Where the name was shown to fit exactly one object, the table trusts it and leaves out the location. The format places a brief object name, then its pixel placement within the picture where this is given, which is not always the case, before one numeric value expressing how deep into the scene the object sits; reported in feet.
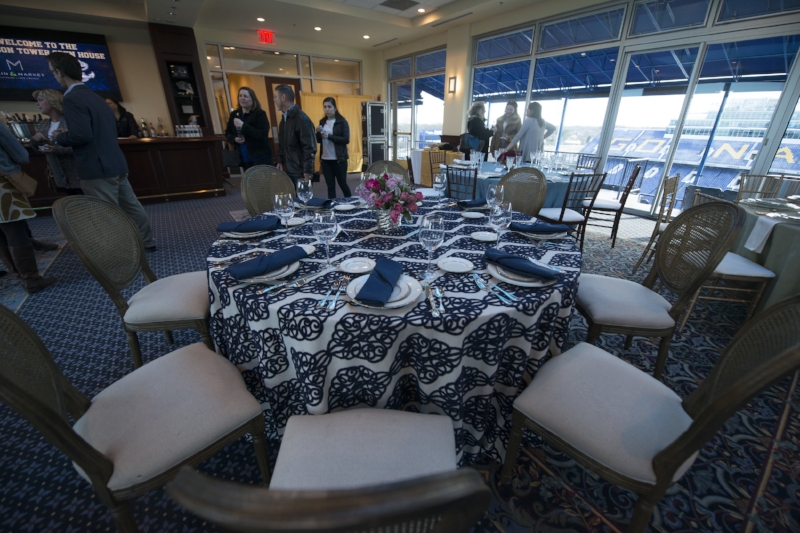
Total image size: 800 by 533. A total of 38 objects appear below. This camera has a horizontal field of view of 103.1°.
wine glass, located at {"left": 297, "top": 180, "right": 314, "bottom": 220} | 6.86
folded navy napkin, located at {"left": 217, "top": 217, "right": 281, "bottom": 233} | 5.17
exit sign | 24.21
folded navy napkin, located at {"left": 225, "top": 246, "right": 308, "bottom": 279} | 3.61
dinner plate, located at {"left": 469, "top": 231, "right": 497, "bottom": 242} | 5.11
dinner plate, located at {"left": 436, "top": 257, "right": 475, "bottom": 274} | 3.99
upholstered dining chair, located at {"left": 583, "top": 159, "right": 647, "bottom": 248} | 11.70
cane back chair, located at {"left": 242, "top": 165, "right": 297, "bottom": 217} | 7.55
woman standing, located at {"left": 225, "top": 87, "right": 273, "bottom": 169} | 13.20
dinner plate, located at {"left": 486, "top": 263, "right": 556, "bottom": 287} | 3.59
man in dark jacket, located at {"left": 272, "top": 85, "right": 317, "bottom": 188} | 11.82
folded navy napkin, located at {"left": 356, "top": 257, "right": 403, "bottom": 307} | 3.13
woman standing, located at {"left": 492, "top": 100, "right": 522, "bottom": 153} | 16.71
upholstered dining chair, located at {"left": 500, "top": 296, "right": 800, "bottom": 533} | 2.45
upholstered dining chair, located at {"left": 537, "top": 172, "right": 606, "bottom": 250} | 10.99
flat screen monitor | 17.85
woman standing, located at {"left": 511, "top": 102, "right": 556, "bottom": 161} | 14.74
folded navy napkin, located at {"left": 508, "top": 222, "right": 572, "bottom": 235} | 5.18
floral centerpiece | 5.27
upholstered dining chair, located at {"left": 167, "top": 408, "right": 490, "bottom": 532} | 1.11
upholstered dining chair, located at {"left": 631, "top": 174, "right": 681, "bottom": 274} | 9.63
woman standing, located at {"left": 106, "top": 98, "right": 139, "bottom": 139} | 17.67
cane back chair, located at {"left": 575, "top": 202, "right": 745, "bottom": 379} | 4.75
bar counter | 16.94
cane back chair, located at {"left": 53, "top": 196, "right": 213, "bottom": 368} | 4.65
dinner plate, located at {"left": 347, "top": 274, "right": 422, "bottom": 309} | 3.22
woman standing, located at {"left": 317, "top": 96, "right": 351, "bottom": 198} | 13.71
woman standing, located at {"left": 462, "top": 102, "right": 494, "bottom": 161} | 17.78
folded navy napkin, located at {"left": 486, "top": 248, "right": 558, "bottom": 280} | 3.59
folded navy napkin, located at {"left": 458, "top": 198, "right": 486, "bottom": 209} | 7.12
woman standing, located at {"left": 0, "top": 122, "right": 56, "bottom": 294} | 7.98
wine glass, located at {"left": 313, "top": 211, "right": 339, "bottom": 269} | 4.35
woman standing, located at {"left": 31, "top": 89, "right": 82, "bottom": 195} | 10.04
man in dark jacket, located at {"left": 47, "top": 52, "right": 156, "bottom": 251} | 8.39
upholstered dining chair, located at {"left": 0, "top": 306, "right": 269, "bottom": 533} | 2.56
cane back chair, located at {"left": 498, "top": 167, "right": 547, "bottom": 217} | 7.63
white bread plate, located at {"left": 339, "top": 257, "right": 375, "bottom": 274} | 3.98
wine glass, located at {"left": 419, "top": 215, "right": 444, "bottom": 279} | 4.01
